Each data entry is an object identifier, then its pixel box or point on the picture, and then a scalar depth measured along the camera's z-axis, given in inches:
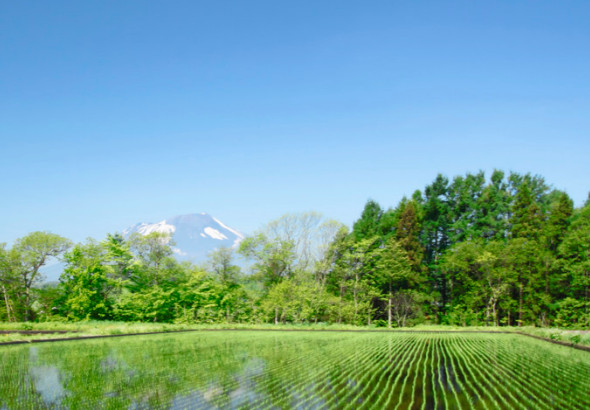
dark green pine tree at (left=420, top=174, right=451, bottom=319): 1699.1
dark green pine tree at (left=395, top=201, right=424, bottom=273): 1566.2
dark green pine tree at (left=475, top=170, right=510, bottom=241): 1670.8
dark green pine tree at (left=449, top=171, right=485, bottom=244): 1694.1
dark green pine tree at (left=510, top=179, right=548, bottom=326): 1387.8
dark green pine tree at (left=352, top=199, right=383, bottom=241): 1736.0
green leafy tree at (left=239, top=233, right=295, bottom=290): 1628.9
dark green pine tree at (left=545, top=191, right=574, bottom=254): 1421.0
